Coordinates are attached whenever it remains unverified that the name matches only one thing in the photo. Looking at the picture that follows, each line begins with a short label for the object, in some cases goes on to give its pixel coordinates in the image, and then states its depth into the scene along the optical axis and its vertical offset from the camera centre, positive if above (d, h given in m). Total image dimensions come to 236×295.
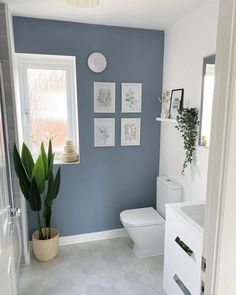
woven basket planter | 2.33 -1.36
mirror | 1.91 +0.08
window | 2.52 +0.09
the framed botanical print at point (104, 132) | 2.59 -0.26
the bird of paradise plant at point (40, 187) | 2.09 -0.71
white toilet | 2.34 -1.12
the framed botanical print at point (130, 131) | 2.68 -0.25
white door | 1.08 -0.67
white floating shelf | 2.28 -0.11
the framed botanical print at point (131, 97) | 2.62 +0.12
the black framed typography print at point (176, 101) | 2.32 +0.07
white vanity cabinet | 1.48 -0.98
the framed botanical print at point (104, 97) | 2.53 +0.12
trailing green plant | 2.08 -0.16
